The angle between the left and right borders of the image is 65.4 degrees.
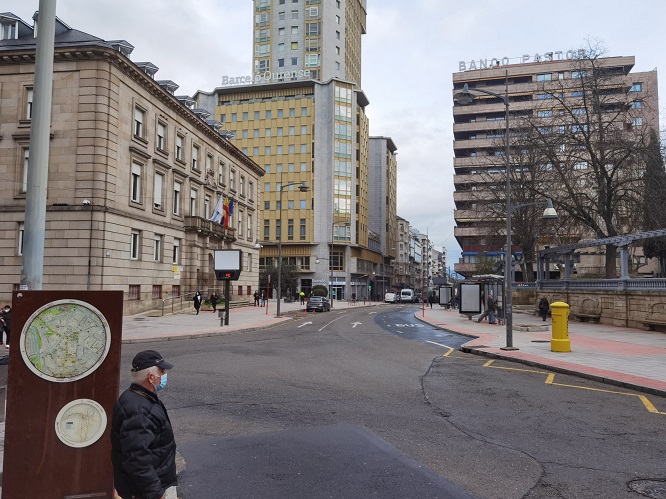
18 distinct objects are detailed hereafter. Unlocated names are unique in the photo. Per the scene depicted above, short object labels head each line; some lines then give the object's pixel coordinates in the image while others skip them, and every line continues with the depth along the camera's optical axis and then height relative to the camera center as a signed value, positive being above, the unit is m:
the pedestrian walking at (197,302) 34.94 -1.68
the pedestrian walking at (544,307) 30.57 -1.54
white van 85.00 -2.76
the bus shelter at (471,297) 33.19 -1.08
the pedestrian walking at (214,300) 37.91 -1.67
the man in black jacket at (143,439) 3.34 -1.08
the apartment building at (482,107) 80.94 +28.91
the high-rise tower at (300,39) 87.12 +40.97
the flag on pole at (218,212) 39.59 +4.98
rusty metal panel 4.09 -1.08
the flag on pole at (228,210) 42.59 +5.59
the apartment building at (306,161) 83.62 +19.12
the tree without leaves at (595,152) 30.03 +7.70
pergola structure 24.39 +1.94
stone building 28.88 +6.47
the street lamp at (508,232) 16.98 +1.73
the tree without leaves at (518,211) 36.56 +5.47
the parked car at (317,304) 45.91 -2.34
